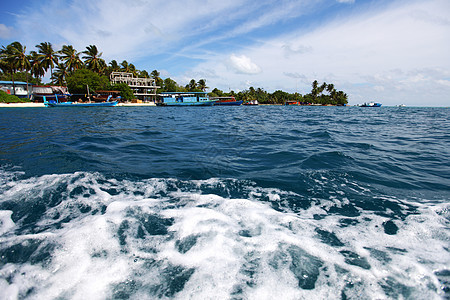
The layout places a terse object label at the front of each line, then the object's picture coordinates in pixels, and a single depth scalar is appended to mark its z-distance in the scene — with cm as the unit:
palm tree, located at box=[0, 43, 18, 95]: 4341
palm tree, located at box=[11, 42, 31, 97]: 4375
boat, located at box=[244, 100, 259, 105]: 8775
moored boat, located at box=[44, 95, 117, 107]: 3966
